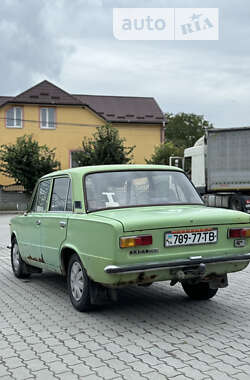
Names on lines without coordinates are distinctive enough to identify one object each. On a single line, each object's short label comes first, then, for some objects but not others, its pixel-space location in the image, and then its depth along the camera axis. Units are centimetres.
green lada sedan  522
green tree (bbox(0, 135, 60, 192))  3484
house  4000
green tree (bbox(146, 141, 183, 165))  4026
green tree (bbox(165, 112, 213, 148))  7381
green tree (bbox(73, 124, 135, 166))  3641
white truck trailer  2222
